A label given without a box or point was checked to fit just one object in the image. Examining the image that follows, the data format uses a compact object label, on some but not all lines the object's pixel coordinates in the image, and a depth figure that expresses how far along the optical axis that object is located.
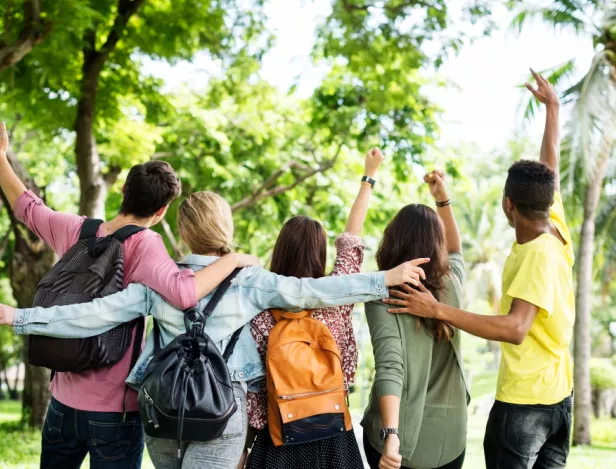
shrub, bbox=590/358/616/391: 24.83
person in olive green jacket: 3.15
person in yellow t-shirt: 3.06
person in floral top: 3.15
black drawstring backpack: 2.81
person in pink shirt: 3.05
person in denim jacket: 2.97
